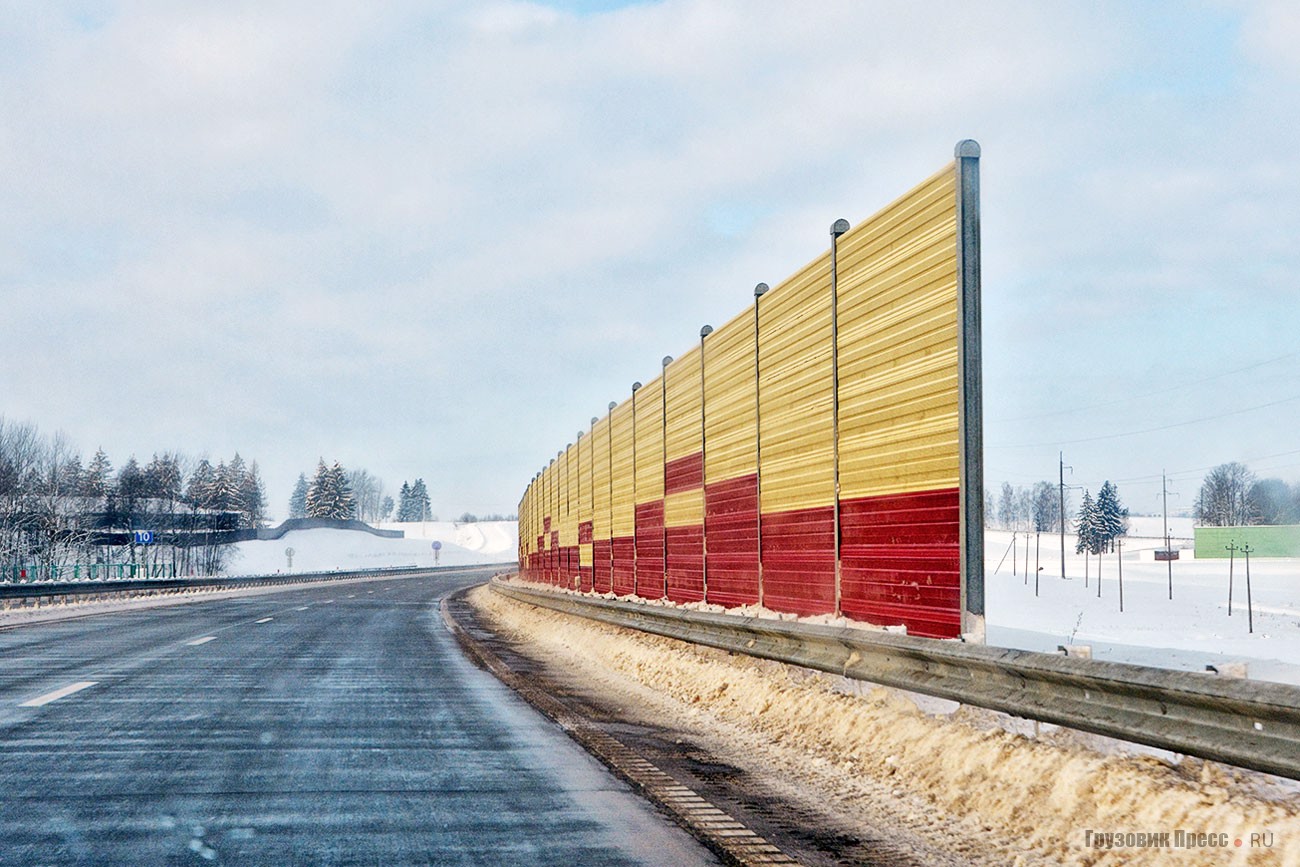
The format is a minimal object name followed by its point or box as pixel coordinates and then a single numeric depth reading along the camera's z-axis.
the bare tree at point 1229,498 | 175.00
